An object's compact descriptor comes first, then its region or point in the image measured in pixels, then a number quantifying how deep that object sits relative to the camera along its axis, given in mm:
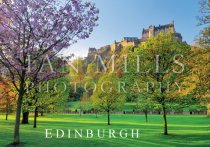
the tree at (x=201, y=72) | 32422
